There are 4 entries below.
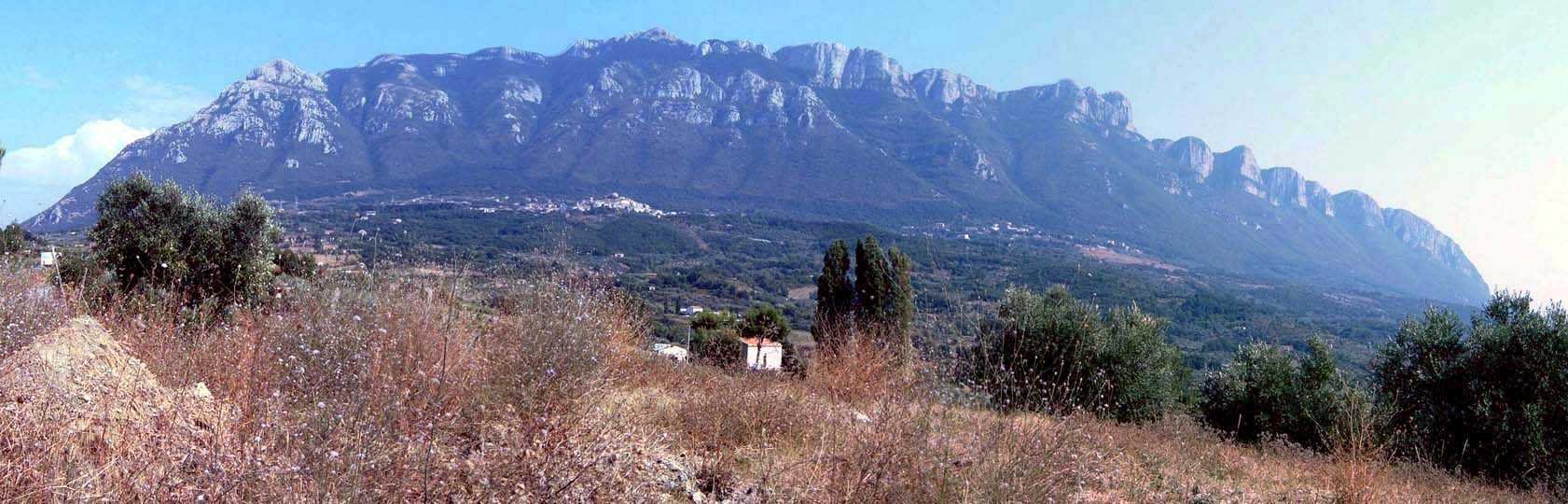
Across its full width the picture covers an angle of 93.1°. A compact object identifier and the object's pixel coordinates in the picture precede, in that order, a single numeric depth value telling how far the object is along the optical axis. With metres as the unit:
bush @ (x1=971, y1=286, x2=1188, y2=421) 11.29
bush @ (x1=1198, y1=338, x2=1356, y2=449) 13.70
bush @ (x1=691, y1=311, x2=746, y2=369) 9.38
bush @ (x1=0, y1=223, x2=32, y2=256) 12.55
